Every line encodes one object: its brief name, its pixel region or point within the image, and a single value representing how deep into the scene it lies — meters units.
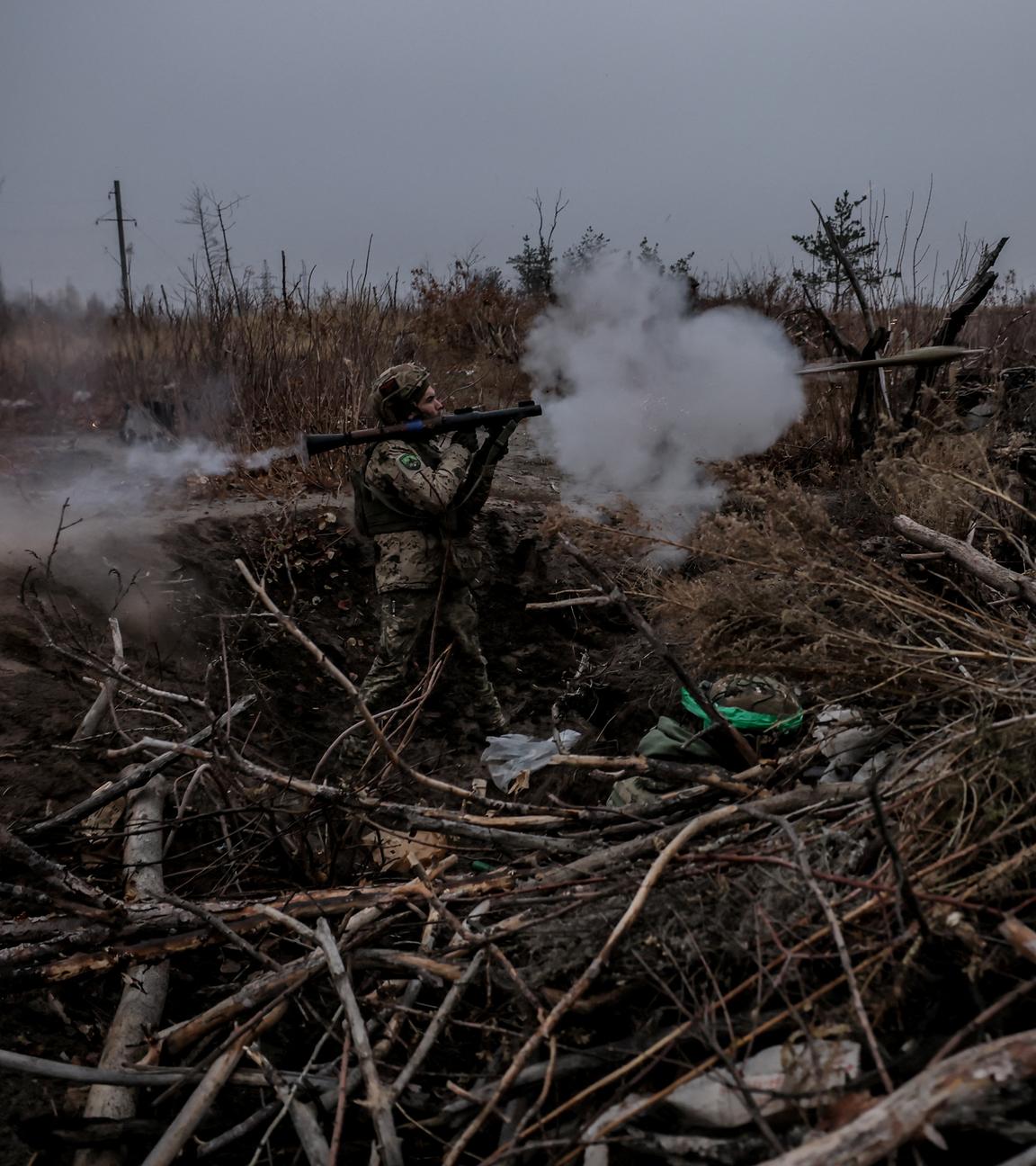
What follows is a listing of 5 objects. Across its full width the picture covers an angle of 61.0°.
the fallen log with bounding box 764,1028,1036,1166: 1.30
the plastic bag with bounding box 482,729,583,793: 4.46
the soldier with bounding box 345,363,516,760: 4.93
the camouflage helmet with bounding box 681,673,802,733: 3.17
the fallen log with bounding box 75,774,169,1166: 2.04
